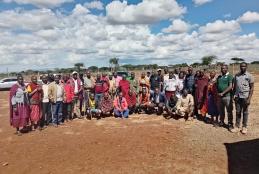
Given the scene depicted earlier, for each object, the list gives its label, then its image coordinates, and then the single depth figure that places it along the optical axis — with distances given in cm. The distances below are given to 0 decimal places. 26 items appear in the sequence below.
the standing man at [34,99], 570
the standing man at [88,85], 706
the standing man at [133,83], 716
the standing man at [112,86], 723
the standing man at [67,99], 638
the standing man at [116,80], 736
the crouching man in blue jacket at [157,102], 689
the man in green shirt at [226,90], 528
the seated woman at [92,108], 688
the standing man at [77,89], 669
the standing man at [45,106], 591
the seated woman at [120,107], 687
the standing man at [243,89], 489
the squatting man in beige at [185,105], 625
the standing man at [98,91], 695
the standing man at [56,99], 596
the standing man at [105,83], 698
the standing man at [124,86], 706
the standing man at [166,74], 686
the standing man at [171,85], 663
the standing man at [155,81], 709
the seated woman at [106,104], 688
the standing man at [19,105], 553
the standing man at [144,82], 714
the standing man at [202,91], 611
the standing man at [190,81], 635
